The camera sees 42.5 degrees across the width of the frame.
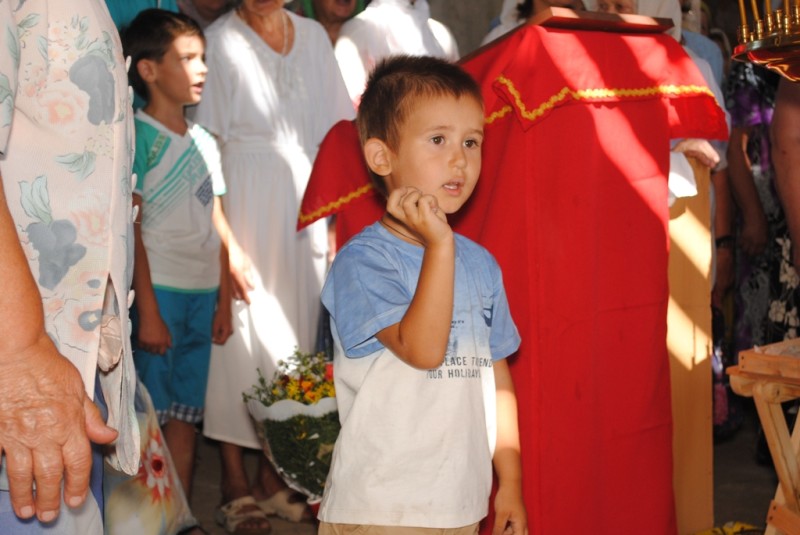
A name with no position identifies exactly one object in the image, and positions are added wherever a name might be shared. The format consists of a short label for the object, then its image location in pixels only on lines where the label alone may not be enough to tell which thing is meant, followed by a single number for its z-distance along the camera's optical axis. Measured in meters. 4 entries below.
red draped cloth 2.71
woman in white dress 4.21
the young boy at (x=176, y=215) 3.80
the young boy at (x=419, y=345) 1.96
